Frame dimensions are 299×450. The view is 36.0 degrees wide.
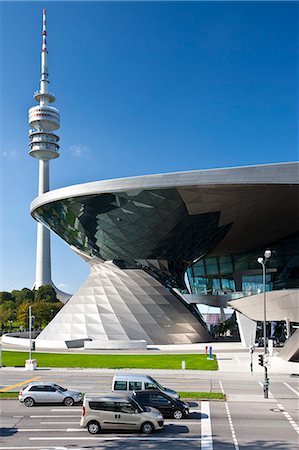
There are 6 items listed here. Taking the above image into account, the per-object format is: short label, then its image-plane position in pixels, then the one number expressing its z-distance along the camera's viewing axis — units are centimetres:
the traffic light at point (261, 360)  2136
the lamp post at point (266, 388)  1977
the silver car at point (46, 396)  1836
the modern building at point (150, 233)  4284
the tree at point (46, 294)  11212
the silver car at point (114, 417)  1406
